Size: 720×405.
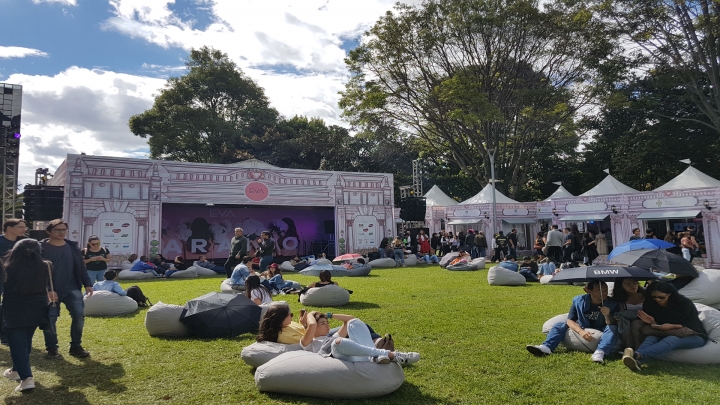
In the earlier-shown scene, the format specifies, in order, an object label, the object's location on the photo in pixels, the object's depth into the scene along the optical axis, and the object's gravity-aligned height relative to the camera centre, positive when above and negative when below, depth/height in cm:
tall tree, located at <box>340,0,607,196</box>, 2180 +829
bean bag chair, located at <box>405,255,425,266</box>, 1837 -78
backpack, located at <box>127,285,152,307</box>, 866 -94
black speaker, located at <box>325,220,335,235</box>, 2455 +74
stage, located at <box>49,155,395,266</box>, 1778 +162
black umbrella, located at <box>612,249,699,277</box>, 631 -36
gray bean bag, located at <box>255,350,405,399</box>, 362 -105
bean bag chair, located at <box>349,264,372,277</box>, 1417 -91
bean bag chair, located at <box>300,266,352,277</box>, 1407 -91
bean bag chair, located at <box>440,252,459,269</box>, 1645 -67
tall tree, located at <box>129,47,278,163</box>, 3369 +930
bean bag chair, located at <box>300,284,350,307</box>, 816 -95
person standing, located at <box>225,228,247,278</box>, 1105 -15
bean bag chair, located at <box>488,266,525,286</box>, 1091 -90
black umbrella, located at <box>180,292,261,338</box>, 580 -91
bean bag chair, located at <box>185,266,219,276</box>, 1552 -92
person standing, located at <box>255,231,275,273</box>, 1155 -21
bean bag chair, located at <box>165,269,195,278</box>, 1497 -96
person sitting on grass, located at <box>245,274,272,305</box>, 727 -74
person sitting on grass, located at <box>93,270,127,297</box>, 807 -72
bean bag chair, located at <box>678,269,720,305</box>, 648 -73
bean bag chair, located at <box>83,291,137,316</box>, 756 -96
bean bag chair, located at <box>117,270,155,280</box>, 1494 -98
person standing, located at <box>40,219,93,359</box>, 506 -37
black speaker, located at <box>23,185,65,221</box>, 1523 +139
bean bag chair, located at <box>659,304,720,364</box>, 442 -108
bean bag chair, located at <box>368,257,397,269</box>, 1719 -82
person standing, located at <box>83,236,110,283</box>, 834 -33
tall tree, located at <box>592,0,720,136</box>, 1747 +774
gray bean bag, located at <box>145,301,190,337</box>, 588 -97
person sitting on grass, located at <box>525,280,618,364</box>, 481 -86
